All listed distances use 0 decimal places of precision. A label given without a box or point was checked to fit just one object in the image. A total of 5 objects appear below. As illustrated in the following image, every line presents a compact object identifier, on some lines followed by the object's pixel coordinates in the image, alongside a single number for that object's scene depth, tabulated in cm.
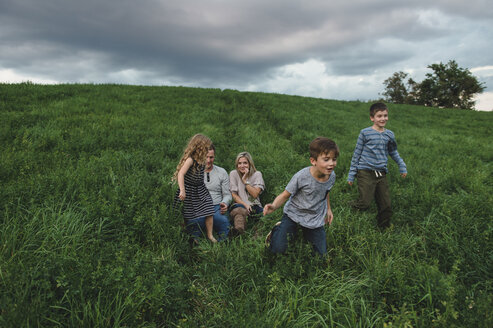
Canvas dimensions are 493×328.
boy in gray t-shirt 305
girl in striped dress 395
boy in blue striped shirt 414
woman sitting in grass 461
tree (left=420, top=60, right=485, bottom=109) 3938
